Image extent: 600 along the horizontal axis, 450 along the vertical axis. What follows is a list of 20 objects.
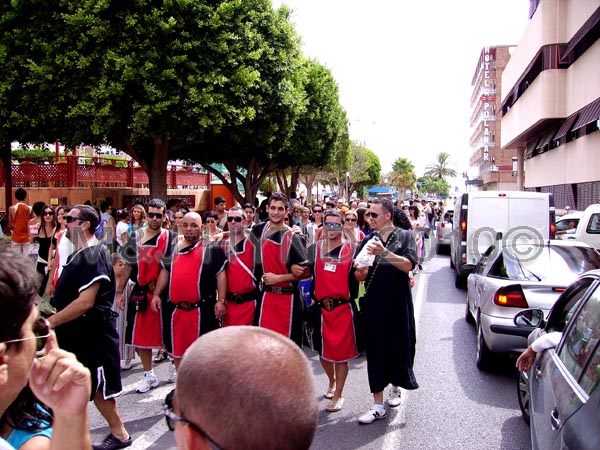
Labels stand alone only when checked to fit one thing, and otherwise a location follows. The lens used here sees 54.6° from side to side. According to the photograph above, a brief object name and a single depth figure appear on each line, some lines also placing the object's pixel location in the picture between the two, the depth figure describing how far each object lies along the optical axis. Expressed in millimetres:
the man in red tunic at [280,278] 5395
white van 11258
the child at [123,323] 6566
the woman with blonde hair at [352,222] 8117
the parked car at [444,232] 19788
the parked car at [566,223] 13930
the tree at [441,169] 134750
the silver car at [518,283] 5902
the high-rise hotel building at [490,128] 68625
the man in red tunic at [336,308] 5305
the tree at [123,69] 13867
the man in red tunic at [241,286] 5598
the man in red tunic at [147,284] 5918
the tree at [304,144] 21000
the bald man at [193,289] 5422
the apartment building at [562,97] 21672
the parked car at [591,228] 11891
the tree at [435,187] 130125
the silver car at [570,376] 2404
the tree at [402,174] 109125
